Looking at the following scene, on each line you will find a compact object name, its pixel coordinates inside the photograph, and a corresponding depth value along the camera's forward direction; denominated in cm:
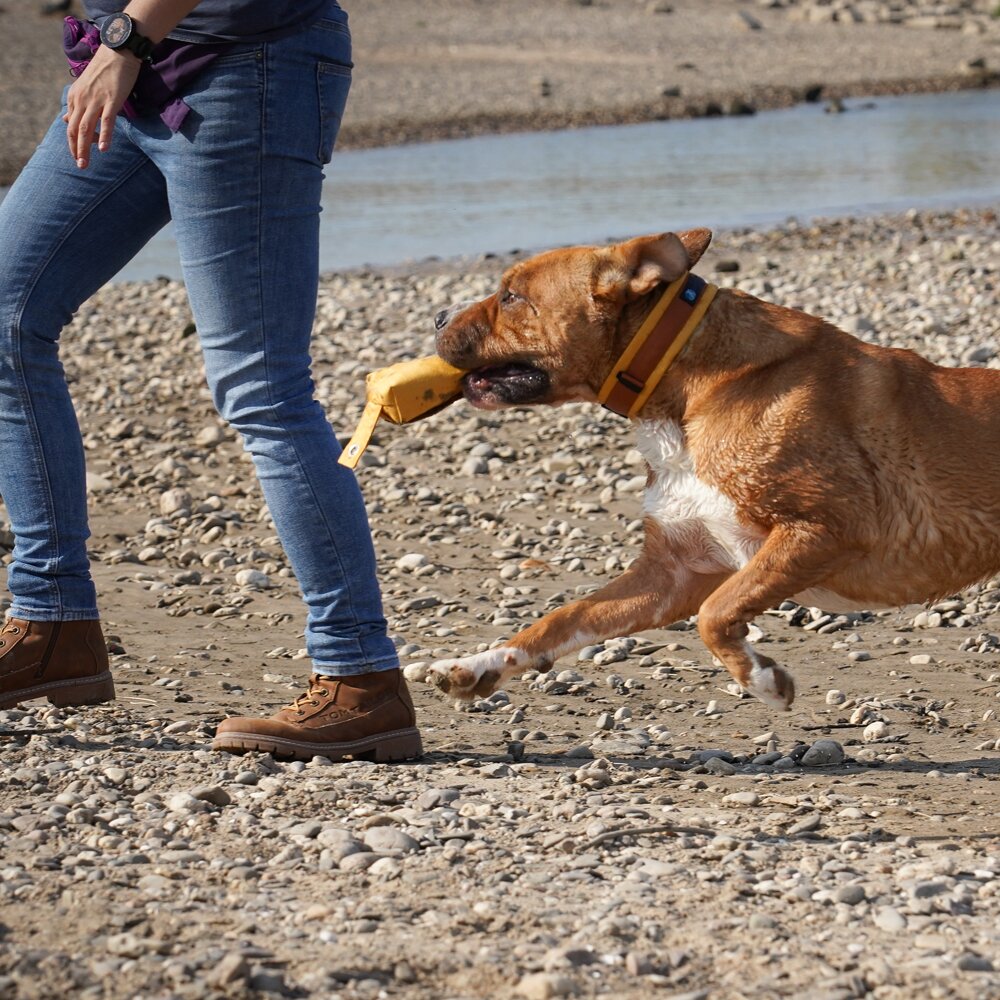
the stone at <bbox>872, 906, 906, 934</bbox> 673
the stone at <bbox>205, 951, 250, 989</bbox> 612
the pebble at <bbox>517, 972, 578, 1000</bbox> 607
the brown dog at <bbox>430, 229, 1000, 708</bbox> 969
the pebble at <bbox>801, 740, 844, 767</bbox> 960
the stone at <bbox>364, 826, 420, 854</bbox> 771
